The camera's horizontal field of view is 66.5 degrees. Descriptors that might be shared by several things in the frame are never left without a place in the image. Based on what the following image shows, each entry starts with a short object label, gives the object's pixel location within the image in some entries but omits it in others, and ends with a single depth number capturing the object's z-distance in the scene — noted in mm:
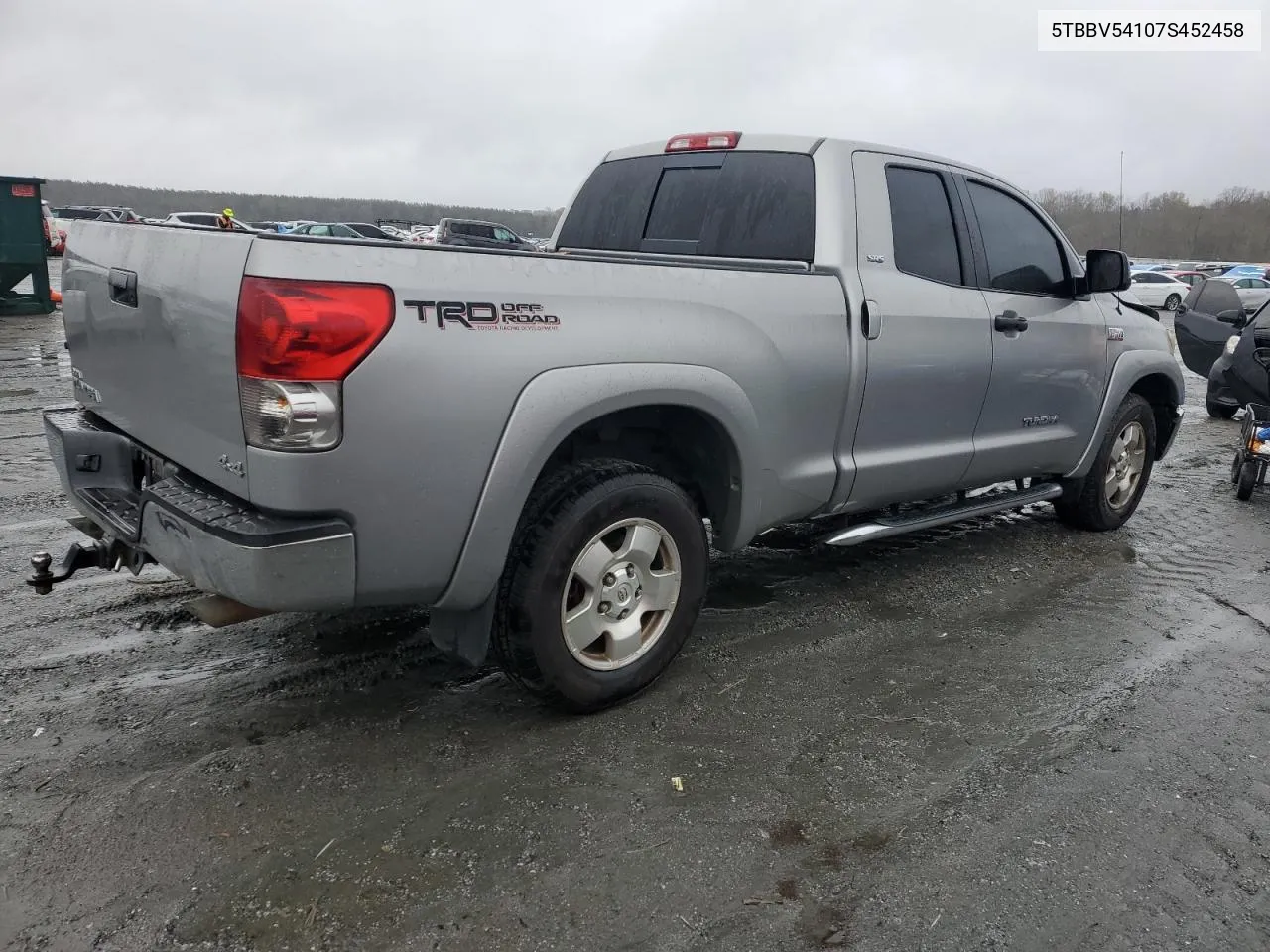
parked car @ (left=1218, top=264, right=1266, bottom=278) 33062
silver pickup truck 2568
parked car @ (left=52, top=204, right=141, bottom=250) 29648
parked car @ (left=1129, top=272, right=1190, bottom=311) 32475
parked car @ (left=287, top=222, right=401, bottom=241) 30223
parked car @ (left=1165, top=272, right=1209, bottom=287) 36344
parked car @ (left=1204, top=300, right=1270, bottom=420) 7070
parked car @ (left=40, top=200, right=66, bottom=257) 26695
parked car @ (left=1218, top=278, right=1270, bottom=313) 26794
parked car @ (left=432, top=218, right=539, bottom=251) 23422
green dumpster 15312
